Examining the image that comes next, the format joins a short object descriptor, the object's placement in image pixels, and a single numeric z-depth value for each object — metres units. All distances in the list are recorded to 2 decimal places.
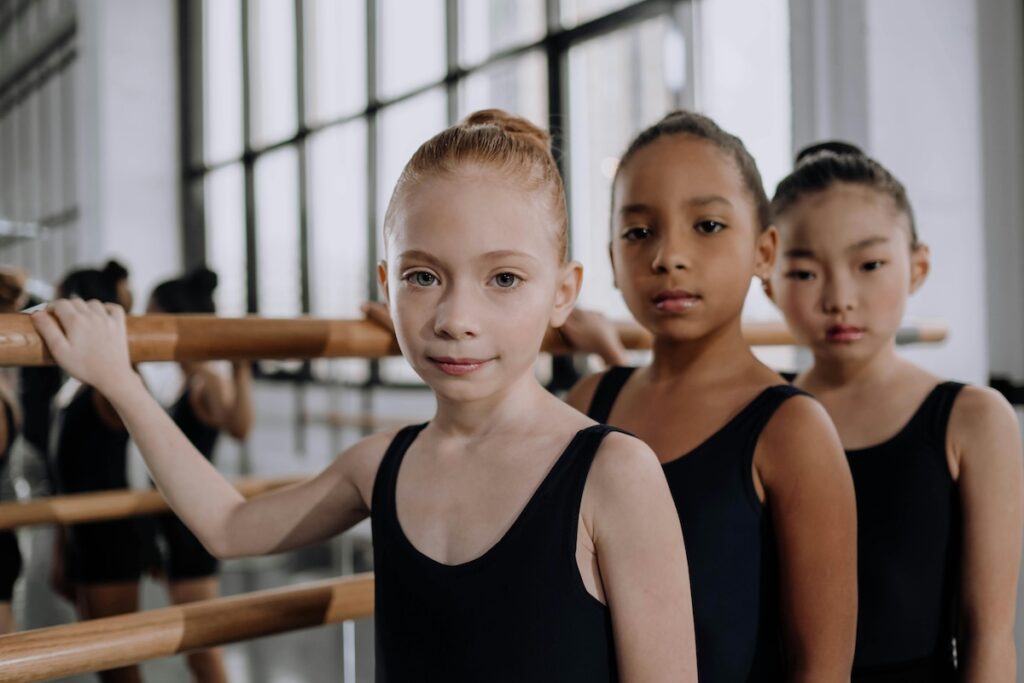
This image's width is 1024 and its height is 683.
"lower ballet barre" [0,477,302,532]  1.19
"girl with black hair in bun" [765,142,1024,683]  0.87
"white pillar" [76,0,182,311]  6.18
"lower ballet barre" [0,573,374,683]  0.69
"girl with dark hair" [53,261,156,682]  2.04
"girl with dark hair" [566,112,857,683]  0.76
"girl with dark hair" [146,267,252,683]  2.22
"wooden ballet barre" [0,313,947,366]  0.72
